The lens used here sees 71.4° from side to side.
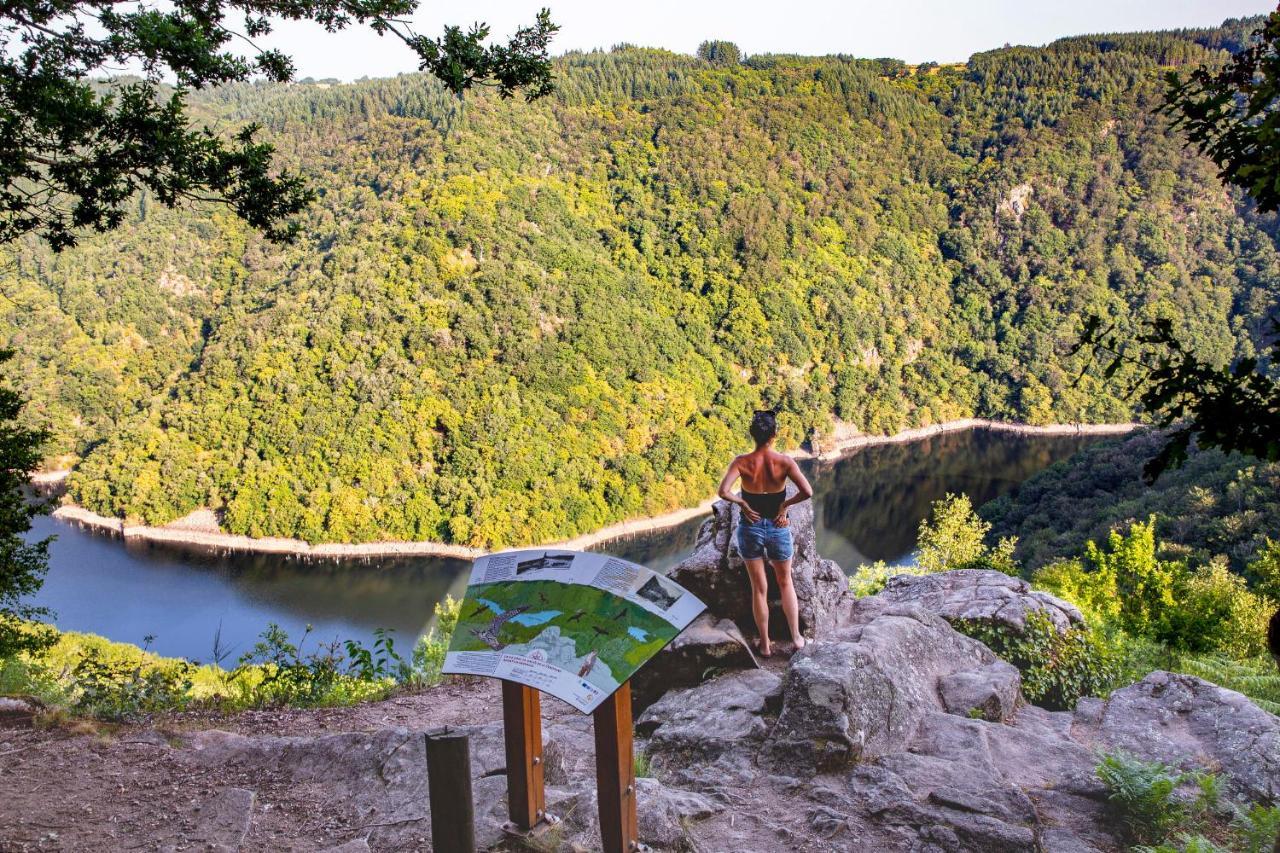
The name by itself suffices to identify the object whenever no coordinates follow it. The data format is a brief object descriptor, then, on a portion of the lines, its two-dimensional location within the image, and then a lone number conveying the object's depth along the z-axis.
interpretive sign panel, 3.17
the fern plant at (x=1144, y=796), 4.20
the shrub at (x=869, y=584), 11.29
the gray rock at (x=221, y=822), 3.80
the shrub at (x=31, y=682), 5.79
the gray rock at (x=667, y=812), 3.75
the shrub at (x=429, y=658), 7.41
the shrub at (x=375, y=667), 6.61
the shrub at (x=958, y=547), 18.98
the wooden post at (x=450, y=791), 3.11
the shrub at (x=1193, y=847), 3.54
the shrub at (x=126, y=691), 5.54
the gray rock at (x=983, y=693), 5.68
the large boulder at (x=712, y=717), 5.04
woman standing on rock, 5.87
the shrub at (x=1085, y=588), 10.69
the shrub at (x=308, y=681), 6.36
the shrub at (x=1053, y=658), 6.53
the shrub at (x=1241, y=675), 7.24
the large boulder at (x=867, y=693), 4.74
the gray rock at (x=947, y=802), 3.92
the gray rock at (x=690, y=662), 6.09
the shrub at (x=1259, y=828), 3.82
